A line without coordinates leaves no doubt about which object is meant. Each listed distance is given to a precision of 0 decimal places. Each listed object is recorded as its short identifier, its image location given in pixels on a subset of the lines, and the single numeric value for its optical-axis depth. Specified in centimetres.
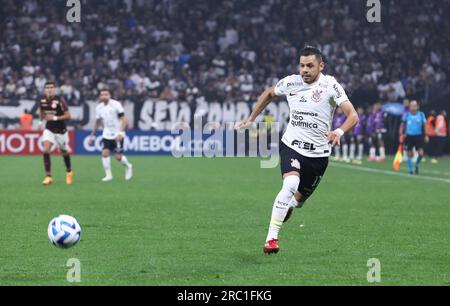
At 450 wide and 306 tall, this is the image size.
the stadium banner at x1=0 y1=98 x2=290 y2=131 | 4209
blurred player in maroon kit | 2286
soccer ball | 1055
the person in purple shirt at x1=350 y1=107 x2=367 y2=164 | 3834
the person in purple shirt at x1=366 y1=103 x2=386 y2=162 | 3769
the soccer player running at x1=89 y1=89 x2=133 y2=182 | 2497
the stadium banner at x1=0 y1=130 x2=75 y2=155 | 3947
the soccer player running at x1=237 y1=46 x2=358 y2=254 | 1145
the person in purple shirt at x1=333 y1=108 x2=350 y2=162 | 3803
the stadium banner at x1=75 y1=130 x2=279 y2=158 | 4009
